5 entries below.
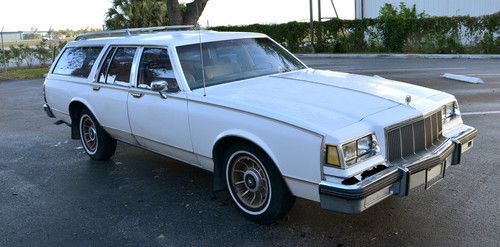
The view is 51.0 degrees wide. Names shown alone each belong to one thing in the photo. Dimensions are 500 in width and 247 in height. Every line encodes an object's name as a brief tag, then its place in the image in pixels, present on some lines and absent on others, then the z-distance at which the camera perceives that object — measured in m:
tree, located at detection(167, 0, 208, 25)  20.02
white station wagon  3.76
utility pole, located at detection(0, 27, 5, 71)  24.12
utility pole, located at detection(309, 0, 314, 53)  23.91
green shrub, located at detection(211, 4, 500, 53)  19.22
